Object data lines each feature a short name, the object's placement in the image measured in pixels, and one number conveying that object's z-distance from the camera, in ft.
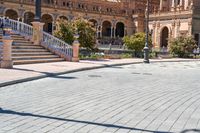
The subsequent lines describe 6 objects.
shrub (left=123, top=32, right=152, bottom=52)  130.52
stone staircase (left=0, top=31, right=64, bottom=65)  65.05
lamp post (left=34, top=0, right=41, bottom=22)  78.02
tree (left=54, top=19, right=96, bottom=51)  96.53
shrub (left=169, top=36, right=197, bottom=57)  153.38
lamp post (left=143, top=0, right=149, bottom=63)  97.35
